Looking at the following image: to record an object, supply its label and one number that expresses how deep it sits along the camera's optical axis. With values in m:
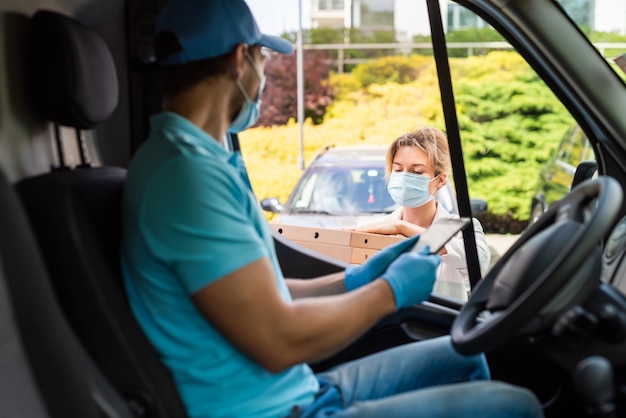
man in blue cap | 1.52
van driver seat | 1.55
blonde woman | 3.04
